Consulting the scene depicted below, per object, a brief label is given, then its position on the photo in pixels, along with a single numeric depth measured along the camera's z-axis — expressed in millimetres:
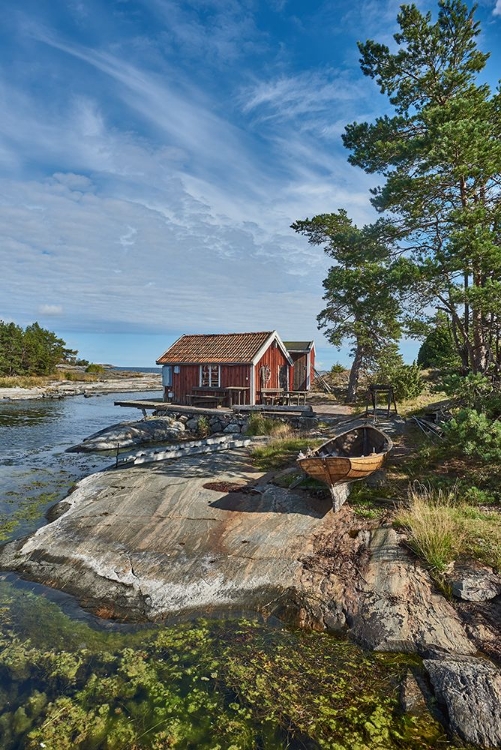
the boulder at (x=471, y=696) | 4422
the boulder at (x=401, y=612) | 5781
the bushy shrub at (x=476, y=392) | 8906
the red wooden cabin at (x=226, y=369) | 25234
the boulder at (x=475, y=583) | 6340
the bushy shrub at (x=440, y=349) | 12789
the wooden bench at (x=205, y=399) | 25969
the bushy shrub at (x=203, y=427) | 23672
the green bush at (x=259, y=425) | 19725
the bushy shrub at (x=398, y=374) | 24297
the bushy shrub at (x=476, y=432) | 7910
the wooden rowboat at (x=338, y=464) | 8508
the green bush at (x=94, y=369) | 86438
